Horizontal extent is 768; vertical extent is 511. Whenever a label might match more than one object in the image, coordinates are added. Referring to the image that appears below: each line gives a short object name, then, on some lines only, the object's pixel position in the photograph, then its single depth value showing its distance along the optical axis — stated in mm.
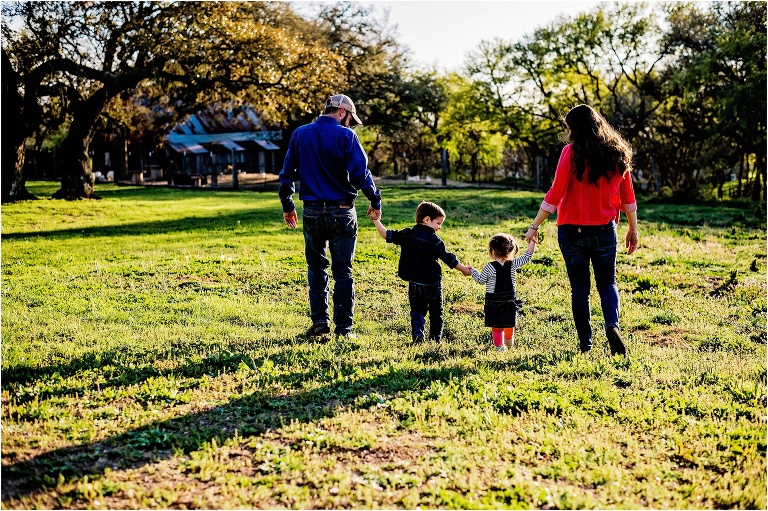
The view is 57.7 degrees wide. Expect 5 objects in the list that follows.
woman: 5980
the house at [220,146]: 54188
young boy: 6730
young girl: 6527
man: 6539
